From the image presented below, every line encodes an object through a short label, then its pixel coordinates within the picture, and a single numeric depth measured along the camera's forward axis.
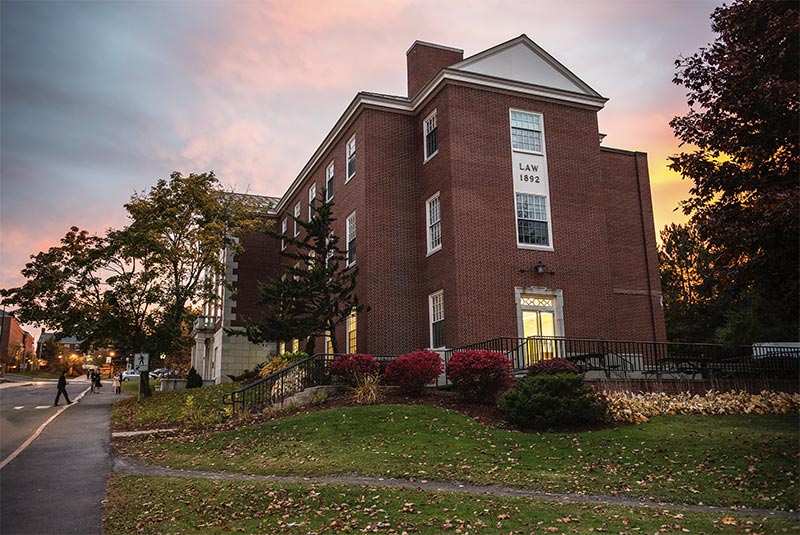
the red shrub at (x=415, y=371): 18.55
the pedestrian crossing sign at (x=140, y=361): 26.80
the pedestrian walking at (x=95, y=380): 41.03
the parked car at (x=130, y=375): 72.11
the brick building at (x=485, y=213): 22.67
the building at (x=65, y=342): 98.62
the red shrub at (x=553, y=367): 17.12
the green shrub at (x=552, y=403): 15.06
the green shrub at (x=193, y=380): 36.34
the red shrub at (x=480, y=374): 17.55
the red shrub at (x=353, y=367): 19.42
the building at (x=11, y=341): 93.56
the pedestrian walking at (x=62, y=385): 29.41
